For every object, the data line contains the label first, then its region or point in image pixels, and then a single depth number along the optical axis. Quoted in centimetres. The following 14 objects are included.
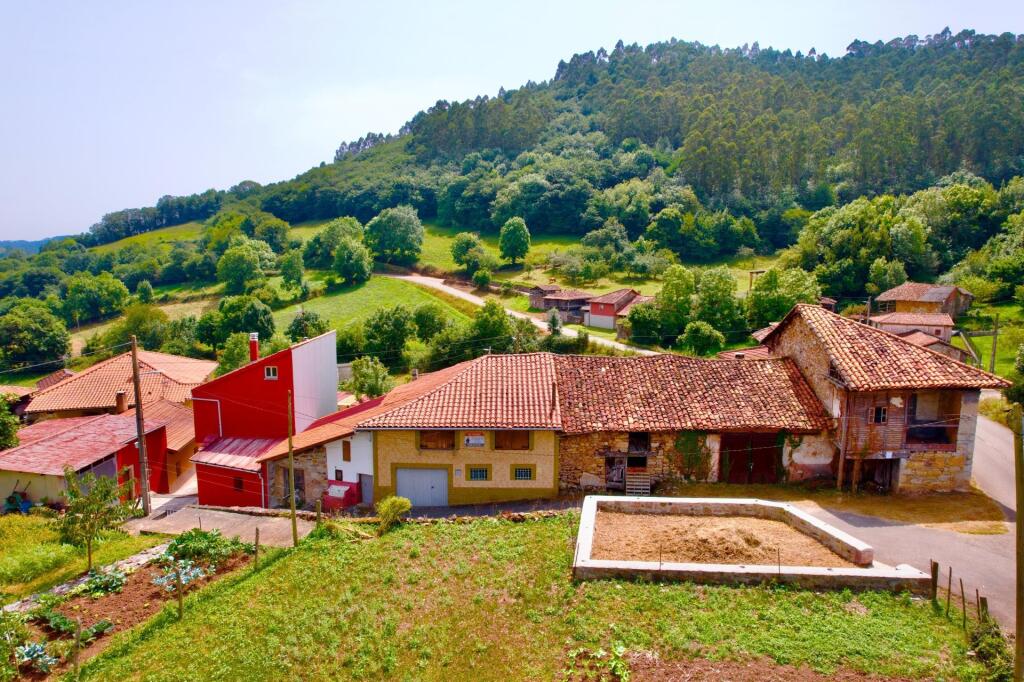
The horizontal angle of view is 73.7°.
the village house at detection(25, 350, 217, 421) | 4087
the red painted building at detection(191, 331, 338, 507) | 2923
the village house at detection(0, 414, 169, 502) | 2727
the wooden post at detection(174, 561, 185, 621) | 1650
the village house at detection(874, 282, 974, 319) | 5791
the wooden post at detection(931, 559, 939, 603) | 1555
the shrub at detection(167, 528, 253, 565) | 1986
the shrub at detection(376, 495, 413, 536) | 2112
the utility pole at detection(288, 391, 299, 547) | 1999
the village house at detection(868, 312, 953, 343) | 5064
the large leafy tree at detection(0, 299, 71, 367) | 7362
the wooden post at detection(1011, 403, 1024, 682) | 957
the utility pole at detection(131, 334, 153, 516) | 2458
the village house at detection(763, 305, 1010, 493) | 2330
